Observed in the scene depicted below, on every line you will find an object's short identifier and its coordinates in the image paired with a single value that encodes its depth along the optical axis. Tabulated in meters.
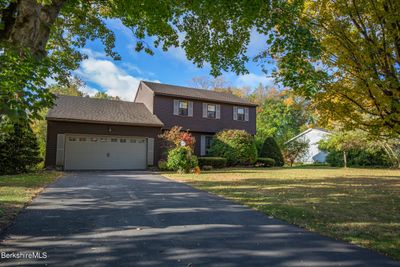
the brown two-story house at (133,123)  17.97
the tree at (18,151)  13.95
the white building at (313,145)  31.86
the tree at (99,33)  4.34
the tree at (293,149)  29.48
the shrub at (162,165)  18.56
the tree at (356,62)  7.39
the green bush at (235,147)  21.16
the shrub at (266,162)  23.61
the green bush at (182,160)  16.30
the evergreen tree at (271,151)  25.17
